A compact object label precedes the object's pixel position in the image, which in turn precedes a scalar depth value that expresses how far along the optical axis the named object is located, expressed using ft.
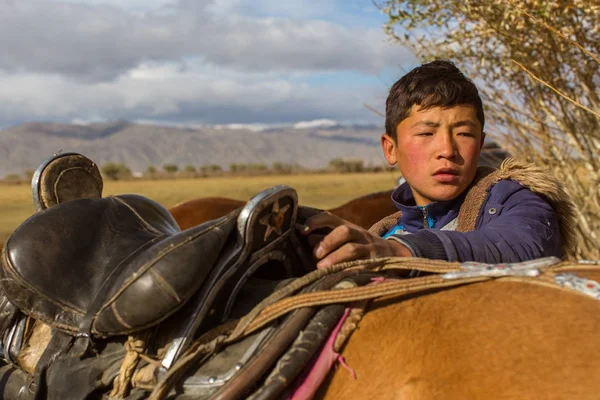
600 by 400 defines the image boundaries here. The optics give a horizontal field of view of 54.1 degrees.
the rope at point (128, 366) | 4.22
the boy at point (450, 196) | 4.81
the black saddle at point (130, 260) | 4.12
